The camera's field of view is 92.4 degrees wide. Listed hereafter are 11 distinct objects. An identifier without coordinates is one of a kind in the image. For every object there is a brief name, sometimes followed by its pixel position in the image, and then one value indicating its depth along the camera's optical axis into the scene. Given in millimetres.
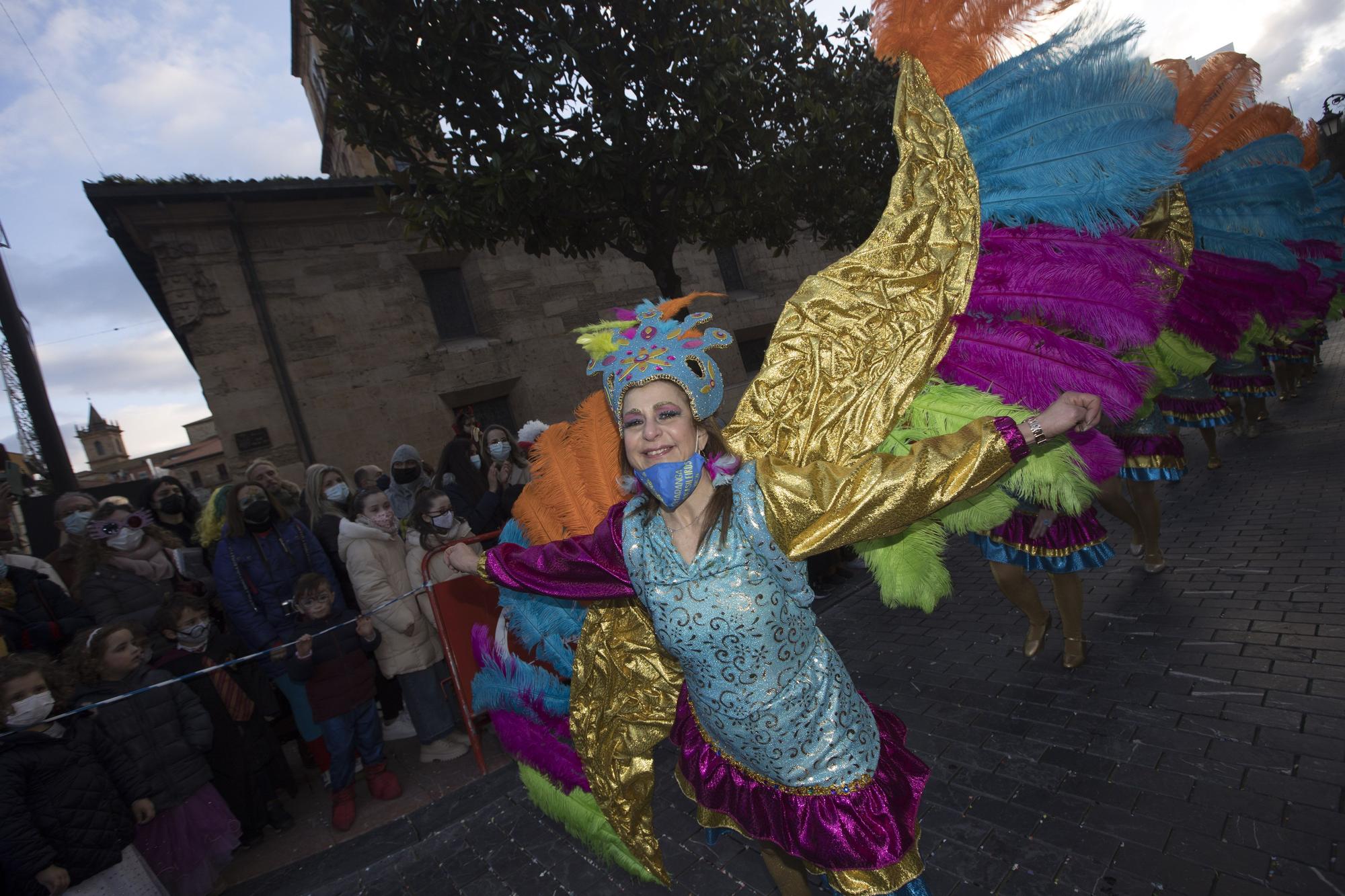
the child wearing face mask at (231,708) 3715
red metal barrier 4172
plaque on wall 9102
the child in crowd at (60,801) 2672
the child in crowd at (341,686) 3914
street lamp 10203
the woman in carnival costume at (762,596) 1725
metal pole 7770
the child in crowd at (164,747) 3307
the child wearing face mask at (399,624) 4312
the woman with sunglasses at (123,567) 3877
